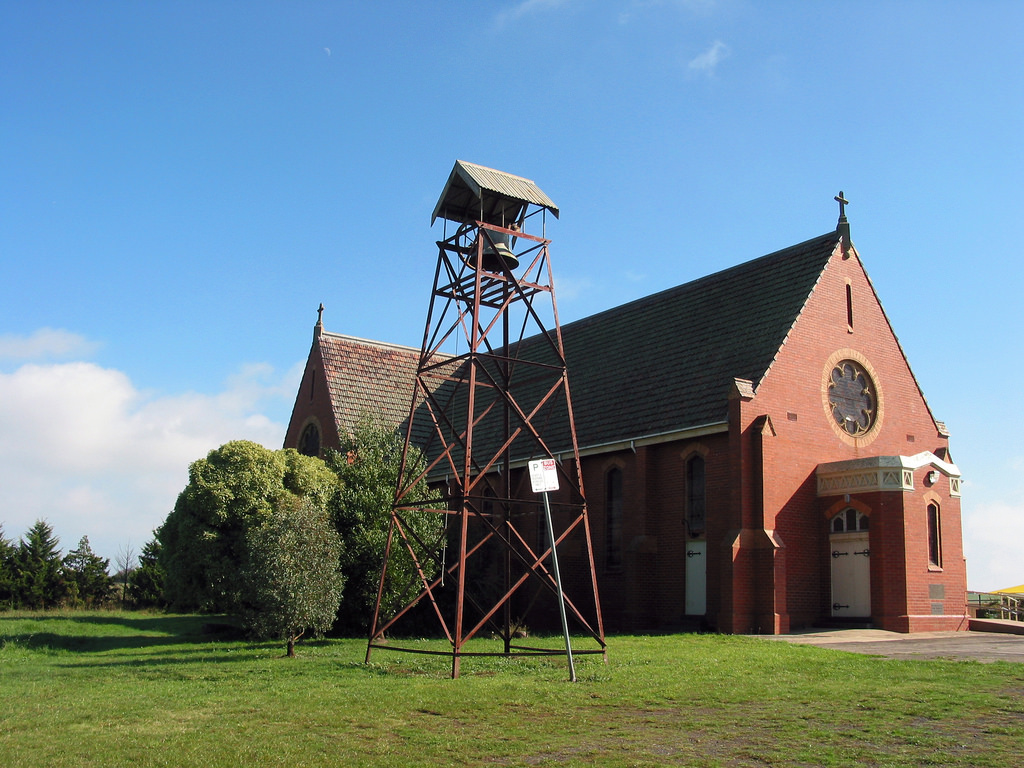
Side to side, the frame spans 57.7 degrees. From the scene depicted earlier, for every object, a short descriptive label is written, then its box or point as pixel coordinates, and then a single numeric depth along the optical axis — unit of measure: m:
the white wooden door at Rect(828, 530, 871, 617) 24.06
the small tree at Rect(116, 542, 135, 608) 46.91
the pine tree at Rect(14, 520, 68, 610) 45.12
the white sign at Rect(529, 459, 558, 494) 14.02
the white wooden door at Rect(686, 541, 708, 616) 24.83
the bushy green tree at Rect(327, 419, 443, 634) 24.05
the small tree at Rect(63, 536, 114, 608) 46.75
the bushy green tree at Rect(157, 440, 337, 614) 26.17
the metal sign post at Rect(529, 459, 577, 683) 13.98
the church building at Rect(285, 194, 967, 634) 23.56
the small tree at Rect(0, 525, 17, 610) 44.25
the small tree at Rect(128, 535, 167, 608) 45.62
